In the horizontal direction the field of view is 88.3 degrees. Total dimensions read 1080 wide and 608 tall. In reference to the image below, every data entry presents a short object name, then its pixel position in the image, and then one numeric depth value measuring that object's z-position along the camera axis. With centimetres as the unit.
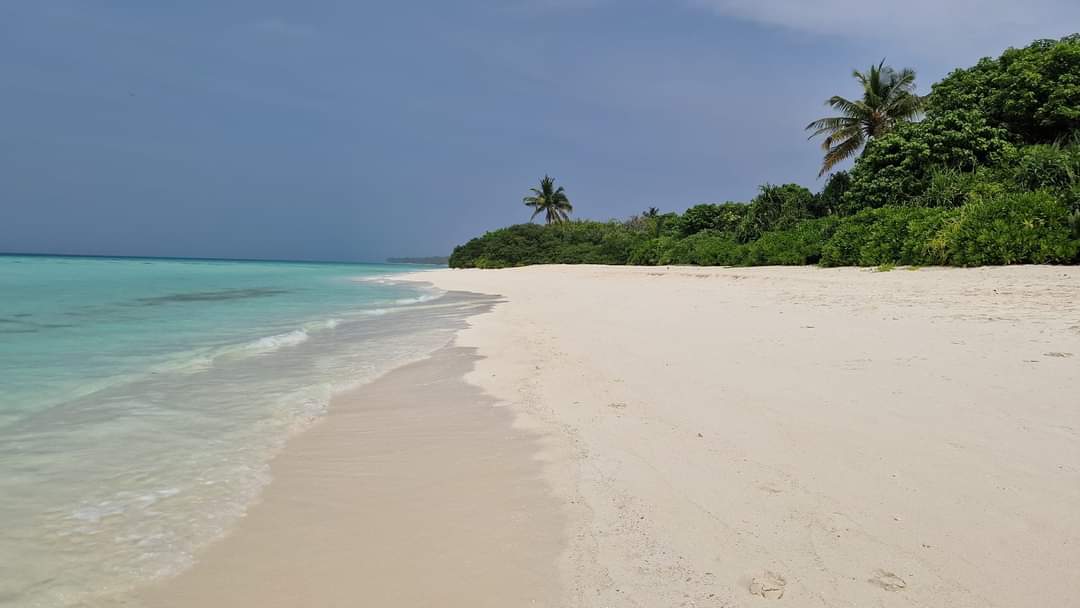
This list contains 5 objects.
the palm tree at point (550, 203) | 6153
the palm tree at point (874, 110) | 2881
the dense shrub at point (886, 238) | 1480
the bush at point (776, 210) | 2706
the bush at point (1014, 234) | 1205
